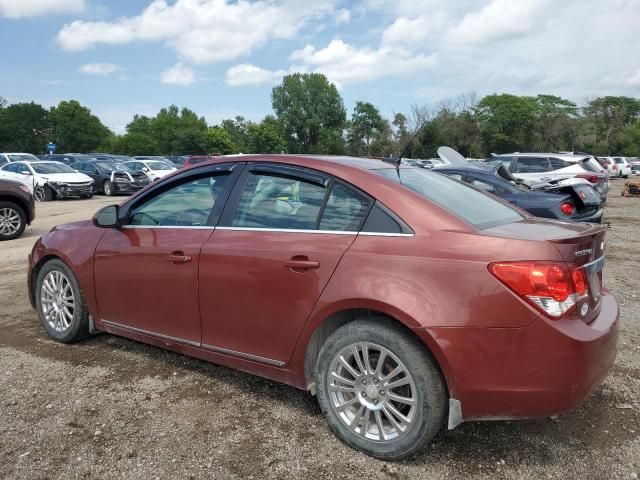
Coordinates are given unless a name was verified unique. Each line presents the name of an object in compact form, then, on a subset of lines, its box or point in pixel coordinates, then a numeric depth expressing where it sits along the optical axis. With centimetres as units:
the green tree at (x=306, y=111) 10606
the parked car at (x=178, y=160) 3797
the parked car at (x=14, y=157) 2778
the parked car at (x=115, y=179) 2359
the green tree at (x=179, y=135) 8581
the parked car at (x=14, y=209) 1071
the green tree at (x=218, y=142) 8588
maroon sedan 247
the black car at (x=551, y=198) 801
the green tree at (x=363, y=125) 9243
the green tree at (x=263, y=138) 9200
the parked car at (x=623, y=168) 3872
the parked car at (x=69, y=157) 3330
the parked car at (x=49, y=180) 2030
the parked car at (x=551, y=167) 1516
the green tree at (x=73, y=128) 8894
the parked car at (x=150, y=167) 2443
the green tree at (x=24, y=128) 8556
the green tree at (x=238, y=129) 10479
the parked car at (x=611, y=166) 3666
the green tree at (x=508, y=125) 8100
